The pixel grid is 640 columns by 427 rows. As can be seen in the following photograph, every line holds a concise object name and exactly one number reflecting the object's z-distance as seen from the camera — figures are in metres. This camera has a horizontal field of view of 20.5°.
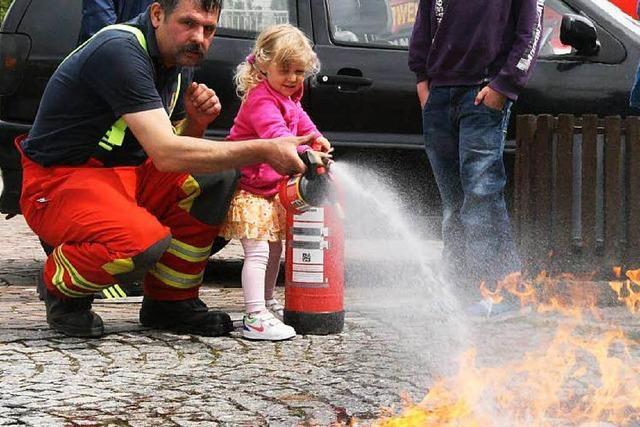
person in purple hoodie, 8.43
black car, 9.68
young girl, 7.58
